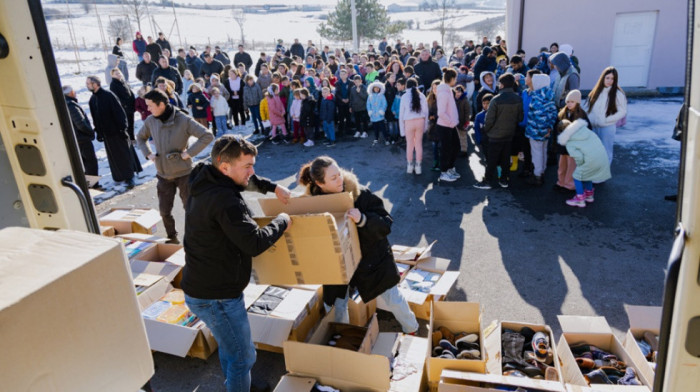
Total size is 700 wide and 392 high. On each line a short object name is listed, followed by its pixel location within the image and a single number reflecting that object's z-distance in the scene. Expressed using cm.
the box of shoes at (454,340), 312
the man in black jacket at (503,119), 689
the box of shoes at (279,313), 387
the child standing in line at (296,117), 1070
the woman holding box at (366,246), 327
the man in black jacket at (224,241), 269
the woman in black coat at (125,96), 909
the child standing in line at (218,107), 1111
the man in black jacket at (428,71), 1160
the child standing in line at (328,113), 1065
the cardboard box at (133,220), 586
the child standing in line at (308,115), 1059
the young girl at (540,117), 696
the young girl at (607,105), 673
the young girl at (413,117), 786
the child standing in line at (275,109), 1096
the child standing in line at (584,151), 623
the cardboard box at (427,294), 430
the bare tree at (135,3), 2754
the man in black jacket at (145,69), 1343
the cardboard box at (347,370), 303
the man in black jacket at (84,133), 731
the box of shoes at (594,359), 296
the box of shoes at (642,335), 315
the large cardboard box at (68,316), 120
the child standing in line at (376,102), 1010
